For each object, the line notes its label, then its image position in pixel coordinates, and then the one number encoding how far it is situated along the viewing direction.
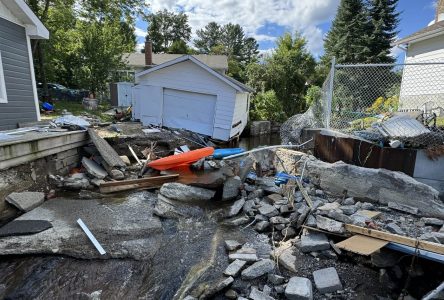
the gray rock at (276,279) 3.67
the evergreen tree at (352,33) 25.69
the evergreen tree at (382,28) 24.84
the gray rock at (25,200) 5.46
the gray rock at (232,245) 4.54
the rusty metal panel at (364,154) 5.71
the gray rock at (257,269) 3.79
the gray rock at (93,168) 7.52
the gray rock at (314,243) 4.15
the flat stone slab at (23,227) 4.61
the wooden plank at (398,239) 3.43
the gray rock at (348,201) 5.52
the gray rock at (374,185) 5.07
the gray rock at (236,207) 5.88
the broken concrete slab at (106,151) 7.71
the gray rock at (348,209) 4.93
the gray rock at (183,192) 6.38
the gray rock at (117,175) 7.54
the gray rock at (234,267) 3.84
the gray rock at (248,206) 5.80
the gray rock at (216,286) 3.53
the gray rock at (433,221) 4.69
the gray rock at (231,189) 6.60
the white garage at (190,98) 13.48
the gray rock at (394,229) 4.26
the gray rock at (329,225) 4.22
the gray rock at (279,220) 5.10
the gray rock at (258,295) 3.38
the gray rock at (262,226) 5.17
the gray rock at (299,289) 3.32
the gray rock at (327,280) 3.51
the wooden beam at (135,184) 6.78
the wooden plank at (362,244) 3.53
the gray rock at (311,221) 4.49
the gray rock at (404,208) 5.11
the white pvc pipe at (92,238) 4.36
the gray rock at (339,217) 4.40
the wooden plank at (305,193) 5.33
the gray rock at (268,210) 5.45
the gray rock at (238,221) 5.51
